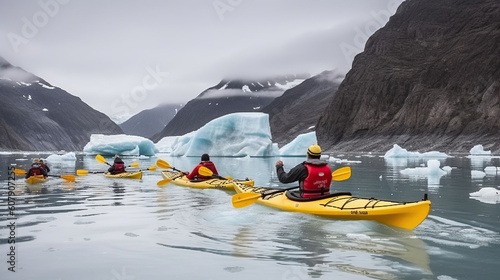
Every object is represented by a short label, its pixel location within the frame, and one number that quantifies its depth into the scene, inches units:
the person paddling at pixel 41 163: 617.6
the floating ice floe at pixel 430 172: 702.5
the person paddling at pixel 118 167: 708.1
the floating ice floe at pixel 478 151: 1611.7
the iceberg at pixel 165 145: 3476.9
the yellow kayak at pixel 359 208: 248.4
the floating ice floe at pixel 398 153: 1567.4
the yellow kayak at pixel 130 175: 681.6
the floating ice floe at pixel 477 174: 665.6
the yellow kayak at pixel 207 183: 496.4
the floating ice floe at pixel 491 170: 745.2
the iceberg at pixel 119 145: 2126.0
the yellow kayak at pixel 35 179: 591.1
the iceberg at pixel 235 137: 1712.6
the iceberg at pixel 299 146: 1828.1
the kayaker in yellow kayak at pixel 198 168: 530.9
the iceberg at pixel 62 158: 1579.0
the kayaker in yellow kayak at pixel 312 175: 306.2
